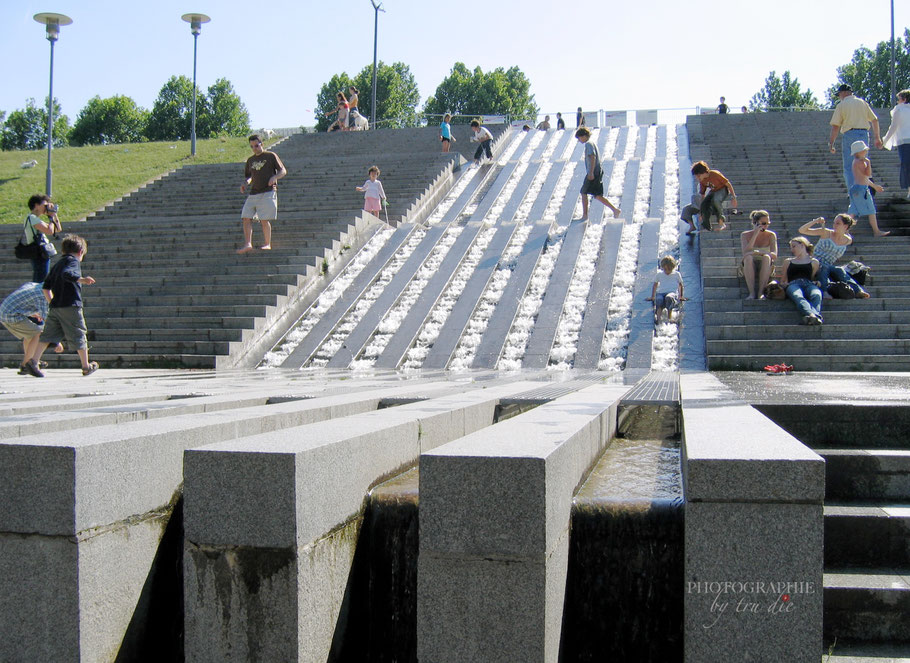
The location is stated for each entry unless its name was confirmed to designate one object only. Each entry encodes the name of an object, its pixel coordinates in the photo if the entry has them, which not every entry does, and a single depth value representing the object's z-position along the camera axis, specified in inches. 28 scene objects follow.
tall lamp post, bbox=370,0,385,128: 1588.3
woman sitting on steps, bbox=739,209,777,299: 420.5
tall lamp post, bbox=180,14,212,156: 1055.0
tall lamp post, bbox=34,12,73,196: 847.1
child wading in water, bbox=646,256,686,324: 431.2
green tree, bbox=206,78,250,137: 3725.4
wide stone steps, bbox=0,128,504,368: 460.8
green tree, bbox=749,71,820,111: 3339.1
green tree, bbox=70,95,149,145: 3526.1
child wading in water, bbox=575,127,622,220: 616.1
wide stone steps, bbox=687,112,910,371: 368.8
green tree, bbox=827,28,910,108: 3115.2
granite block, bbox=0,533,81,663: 126.6
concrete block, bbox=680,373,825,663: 114.8
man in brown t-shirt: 549.3
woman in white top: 485.7
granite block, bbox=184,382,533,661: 123.1
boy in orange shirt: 525.7
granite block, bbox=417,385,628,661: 117.0
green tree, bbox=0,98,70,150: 3799.2
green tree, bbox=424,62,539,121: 3666.3
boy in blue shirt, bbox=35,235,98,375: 335.0
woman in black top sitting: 401.1
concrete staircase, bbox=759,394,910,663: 132.3
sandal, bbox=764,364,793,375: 350.6
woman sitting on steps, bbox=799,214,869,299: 415.1
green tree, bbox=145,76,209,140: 3555.6
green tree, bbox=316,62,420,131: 3481.8
